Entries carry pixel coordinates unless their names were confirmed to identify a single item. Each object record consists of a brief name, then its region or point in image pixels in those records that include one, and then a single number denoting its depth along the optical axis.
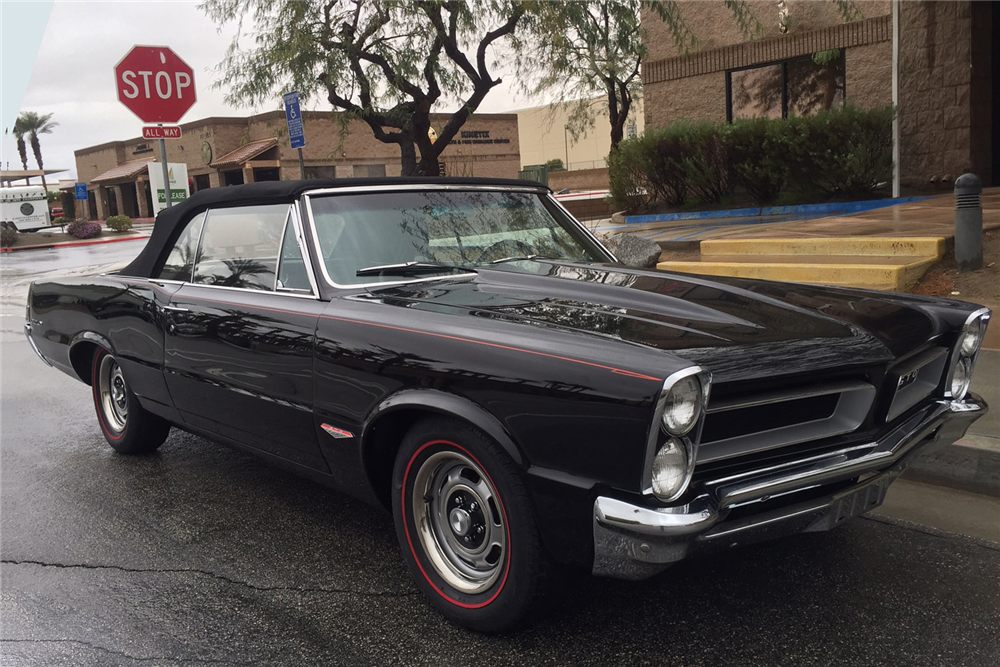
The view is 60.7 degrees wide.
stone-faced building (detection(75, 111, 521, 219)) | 40.84
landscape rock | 9.09
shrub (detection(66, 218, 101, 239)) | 35.62
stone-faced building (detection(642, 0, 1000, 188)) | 13.27
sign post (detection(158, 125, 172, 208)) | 10.93
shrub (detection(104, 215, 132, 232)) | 37.28
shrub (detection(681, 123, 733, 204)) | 14.41
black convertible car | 2.34
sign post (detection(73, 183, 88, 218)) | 45.24
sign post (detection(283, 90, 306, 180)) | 10.66
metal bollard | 7.07
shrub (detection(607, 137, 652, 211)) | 15.51
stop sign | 10.45
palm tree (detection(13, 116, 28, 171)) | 72.00
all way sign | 10.52
